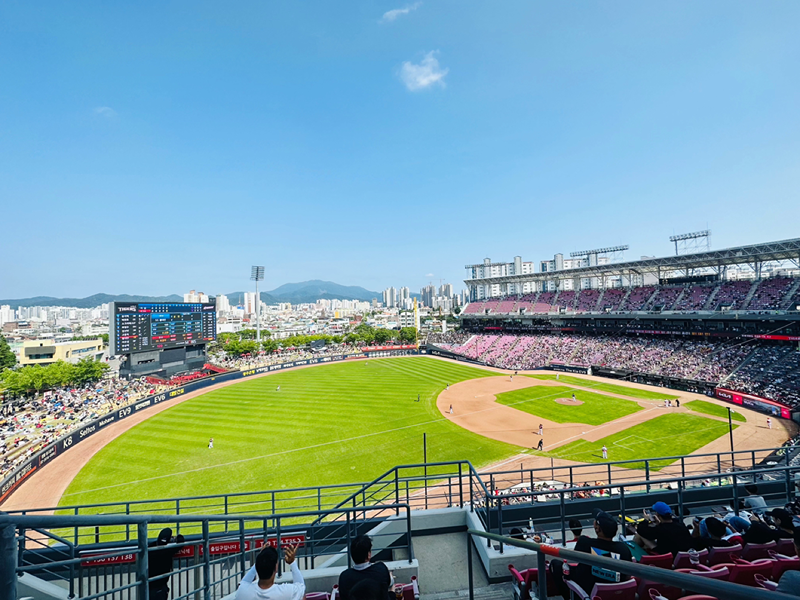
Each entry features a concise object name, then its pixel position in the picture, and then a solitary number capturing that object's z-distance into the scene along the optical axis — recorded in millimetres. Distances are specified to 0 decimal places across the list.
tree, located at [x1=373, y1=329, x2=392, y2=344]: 91469
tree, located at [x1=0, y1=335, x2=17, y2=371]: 54906
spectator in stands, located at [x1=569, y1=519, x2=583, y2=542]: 7306
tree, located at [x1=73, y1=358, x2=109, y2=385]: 44688
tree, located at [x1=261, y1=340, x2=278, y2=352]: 76875
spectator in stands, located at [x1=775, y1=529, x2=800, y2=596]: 3059
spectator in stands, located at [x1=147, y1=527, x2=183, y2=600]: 5383
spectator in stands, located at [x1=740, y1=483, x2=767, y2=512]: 7627
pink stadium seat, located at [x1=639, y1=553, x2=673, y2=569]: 4621
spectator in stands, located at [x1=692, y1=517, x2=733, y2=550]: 5172
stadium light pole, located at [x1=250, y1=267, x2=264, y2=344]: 103344
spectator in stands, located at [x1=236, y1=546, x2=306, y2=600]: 3676
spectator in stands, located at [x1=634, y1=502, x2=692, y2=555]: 4941
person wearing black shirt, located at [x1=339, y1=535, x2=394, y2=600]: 3740
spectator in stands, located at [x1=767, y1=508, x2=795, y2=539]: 4809
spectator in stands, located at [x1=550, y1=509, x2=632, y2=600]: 4008
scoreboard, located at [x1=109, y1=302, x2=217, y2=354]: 44469
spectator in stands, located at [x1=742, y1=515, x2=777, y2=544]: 5059
